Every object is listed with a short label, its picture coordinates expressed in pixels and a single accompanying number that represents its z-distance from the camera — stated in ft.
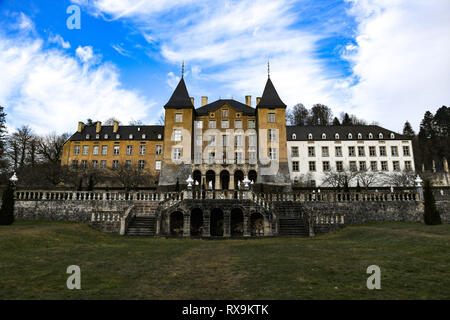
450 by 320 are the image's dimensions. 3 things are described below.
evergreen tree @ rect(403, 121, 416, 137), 243.83
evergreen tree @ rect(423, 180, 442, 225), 60.49
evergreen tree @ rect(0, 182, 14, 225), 60.90
